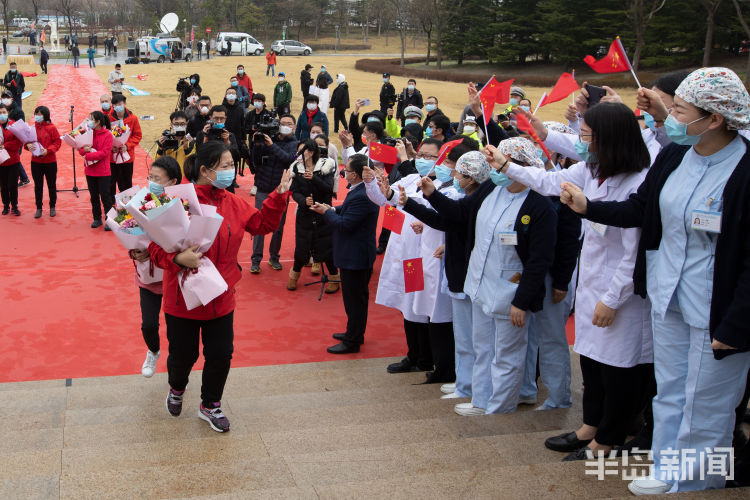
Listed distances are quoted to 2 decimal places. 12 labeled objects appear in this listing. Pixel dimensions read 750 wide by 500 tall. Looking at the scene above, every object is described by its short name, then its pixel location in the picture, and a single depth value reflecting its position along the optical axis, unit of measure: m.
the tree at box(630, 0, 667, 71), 33.91
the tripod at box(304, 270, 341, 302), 8.29
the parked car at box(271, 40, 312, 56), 50.12
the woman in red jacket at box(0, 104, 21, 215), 11.05
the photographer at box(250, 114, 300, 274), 8.95
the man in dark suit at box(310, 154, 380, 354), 6.39
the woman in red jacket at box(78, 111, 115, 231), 10.36
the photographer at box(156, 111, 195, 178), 9.77
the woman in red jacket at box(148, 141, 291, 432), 4.21
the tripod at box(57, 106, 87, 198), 13.06
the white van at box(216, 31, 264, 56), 50.12
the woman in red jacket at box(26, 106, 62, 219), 10.92
